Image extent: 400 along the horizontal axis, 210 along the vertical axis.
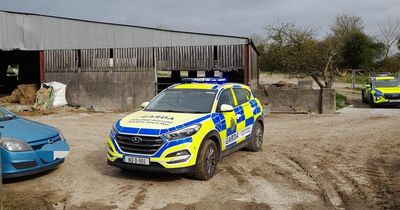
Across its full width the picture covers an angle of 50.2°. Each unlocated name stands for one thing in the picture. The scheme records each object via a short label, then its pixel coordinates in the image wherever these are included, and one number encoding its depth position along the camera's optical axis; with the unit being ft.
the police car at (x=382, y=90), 67.31
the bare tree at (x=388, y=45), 165.86
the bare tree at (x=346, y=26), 165.78
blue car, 22.11
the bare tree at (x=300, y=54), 81.05
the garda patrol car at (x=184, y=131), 22.57
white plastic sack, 67.69
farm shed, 64.49
